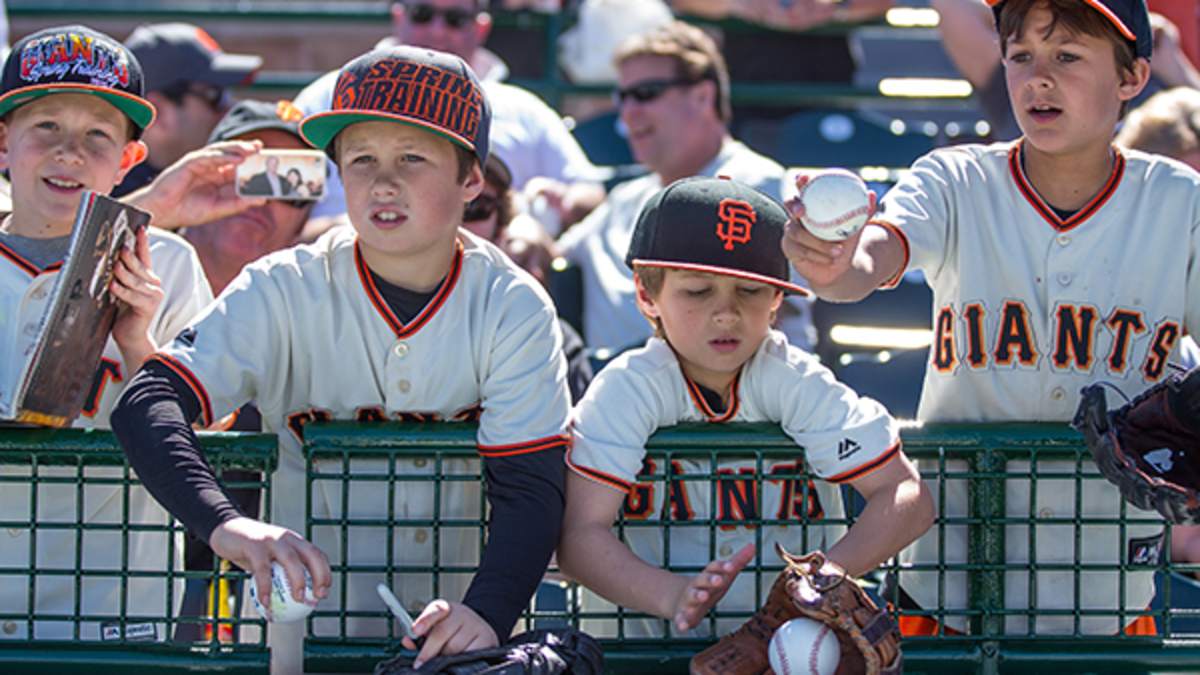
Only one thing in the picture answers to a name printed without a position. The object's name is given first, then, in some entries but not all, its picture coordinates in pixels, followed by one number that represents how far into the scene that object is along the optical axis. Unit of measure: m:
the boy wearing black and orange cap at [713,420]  5.41
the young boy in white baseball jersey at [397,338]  5.55
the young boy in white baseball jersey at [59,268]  5.97
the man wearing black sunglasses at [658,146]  10.54
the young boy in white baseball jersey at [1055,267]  5.89
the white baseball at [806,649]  4.86
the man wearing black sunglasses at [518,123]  11.53
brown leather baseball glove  4.84
